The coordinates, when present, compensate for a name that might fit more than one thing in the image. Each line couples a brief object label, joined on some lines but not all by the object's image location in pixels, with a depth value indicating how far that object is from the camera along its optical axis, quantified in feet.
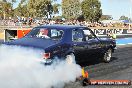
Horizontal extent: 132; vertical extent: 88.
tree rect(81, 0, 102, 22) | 260.83
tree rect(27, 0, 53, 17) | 223.71
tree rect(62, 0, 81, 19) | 254.27
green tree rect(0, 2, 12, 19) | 249.75
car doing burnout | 31.24
